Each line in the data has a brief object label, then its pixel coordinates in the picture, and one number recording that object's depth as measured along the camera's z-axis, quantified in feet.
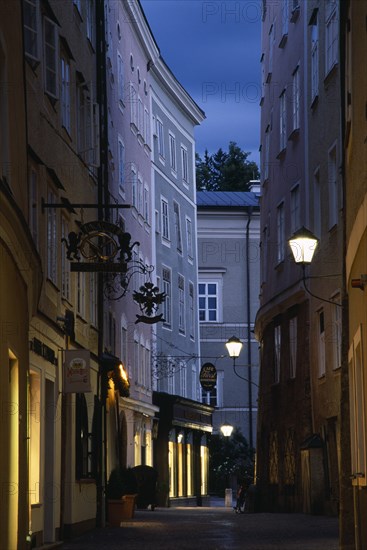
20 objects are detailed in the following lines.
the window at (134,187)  146.82
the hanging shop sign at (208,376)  174.81
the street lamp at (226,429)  174.45
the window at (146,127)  160.96
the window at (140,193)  153.48
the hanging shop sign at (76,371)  75.10
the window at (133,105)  147.02
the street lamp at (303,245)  66.39
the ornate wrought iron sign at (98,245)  70.38
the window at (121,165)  135.54
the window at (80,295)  89.56
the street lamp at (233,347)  116.98
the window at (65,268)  81.10
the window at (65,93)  83.25
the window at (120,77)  134.51
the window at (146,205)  160.35
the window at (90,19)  100.85
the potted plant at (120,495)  97.71
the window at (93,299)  97.39
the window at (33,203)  68.06
